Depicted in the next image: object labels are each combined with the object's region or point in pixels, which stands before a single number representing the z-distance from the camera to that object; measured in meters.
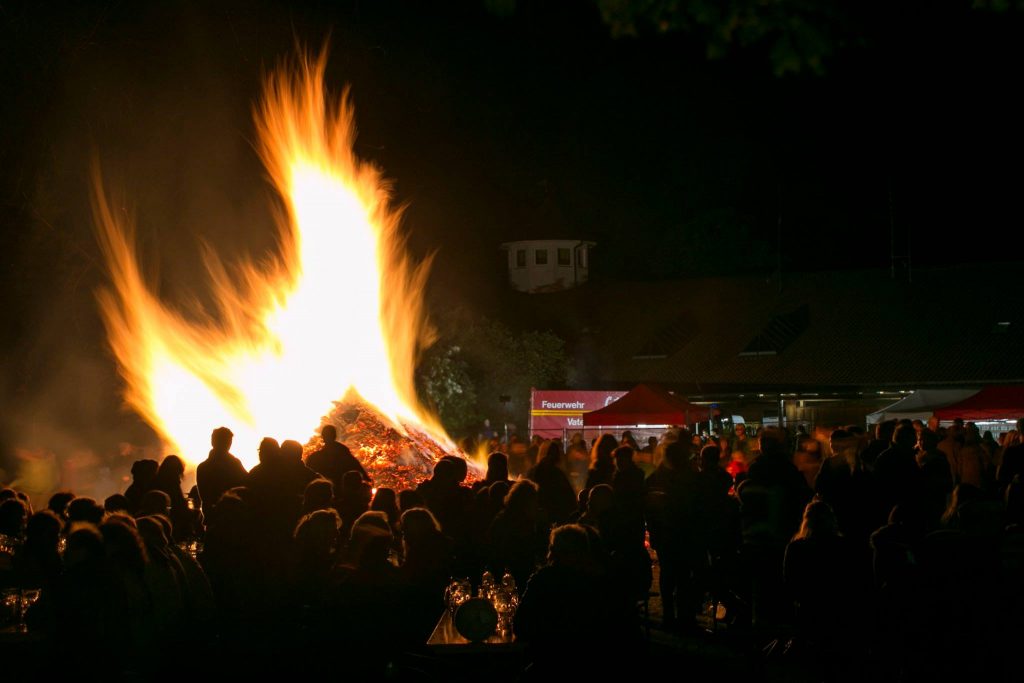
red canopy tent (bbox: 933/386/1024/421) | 22.48
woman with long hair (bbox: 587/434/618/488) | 12.75
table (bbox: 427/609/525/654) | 8.05
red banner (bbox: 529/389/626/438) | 29.69
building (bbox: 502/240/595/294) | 56.50
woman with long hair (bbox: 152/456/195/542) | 11.23
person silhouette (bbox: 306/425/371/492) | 12.77
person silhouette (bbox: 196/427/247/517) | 11.45
